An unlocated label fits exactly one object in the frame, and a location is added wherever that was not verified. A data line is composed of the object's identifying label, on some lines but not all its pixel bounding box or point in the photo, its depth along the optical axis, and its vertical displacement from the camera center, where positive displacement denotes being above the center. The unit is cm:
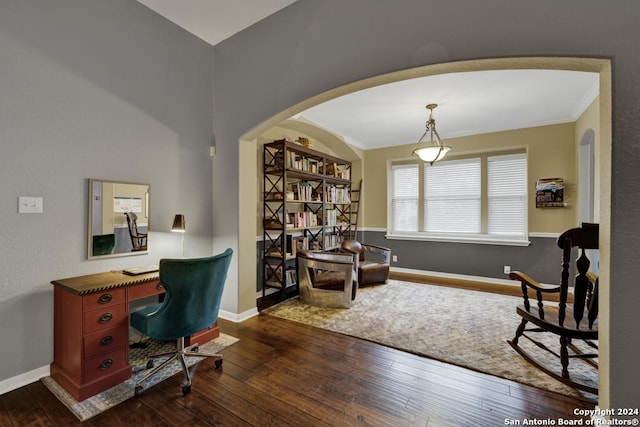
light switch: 189 +6
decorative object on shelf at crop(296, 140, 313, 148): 430 +117
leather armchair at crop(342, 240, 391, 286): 445 -88
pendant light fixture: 373 +89
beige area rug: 212 -121
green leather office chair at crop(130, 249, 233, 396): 176 -62
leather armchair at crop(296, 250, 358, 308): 346 -90
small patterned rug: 169 -122
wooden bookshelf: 383 +18
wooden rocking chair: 179 -74
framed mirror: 225 -5
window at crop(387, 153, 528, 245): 473 +30
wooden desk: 178 -83
